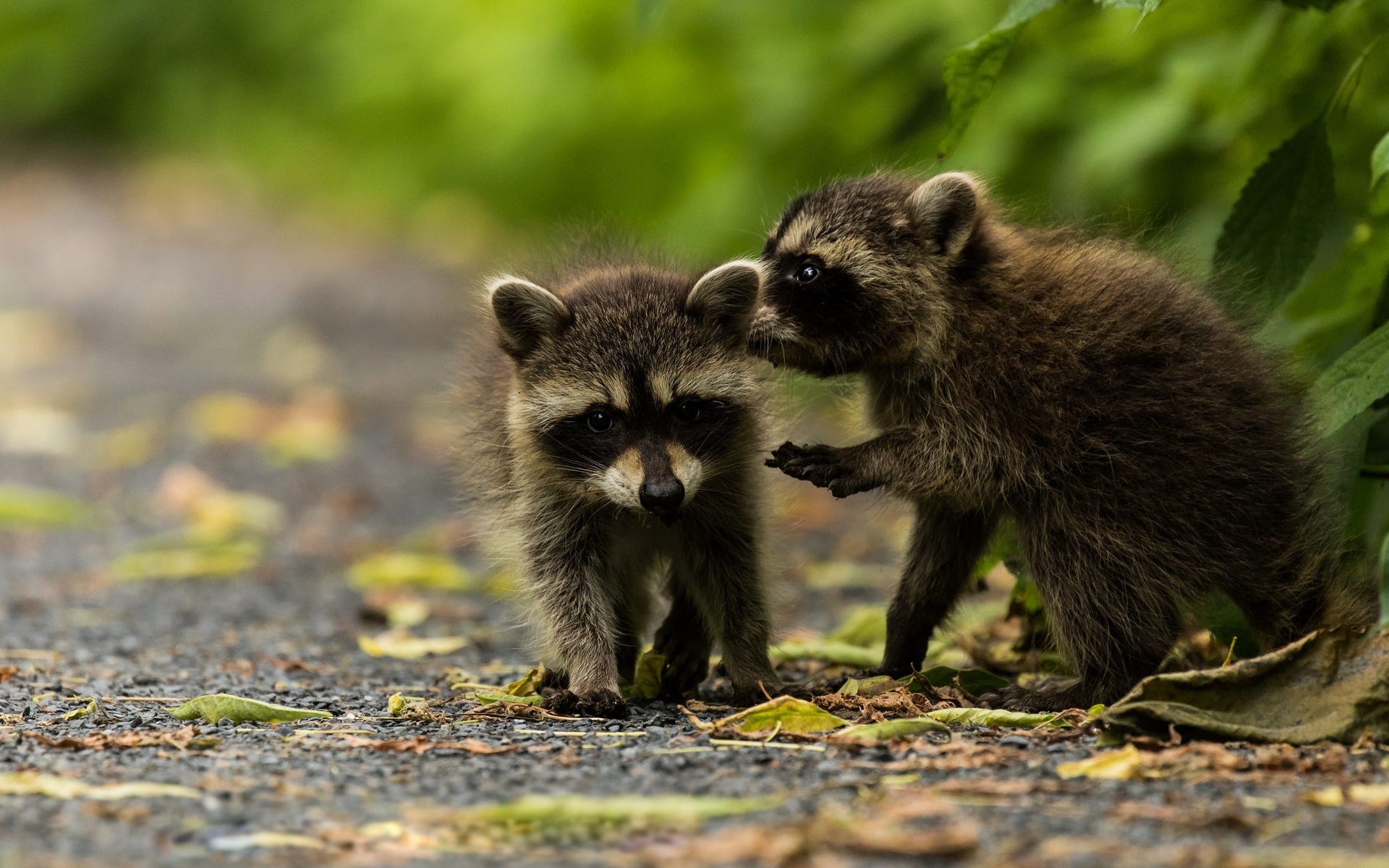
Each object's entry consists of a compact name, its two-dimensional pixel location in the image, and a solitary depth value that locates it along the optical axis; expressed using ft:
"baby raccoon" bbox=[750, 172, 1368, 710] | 31.30
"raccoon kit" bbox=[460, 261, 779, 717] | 33.78
